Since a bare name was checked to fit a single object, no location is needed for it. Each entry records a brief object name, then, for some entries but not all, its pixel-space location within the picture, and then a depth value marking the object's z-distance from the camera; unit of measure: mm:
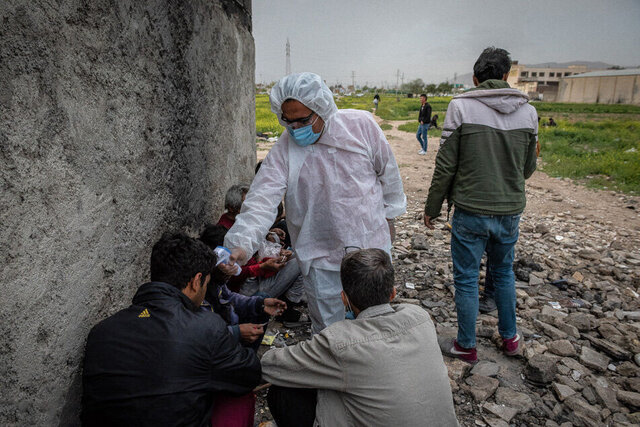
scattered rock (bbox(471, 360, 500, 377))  2551
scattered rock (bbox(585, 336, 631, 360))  2727
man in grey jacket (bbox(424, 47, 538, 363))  2303
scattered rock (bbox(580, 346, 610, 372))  2633
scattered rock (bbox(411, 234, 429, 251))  4555
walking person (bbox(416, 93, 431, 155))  11036
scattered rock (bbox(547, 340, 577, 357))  2750
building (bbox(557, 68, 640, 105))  50562
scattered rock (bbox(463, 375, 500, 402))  2367
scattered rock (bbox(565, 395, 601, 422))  2232
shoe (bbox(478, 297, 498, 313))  3281
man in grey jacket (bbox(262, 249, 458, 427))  1434
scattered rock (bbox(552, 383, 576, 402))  2354
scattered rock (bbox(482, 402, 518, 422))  2232
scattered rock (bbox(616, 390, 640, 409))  2303
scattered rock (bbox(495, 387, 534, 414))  2301
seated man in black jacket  1447
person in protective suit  2035
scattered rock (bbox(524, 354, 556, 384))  2471
